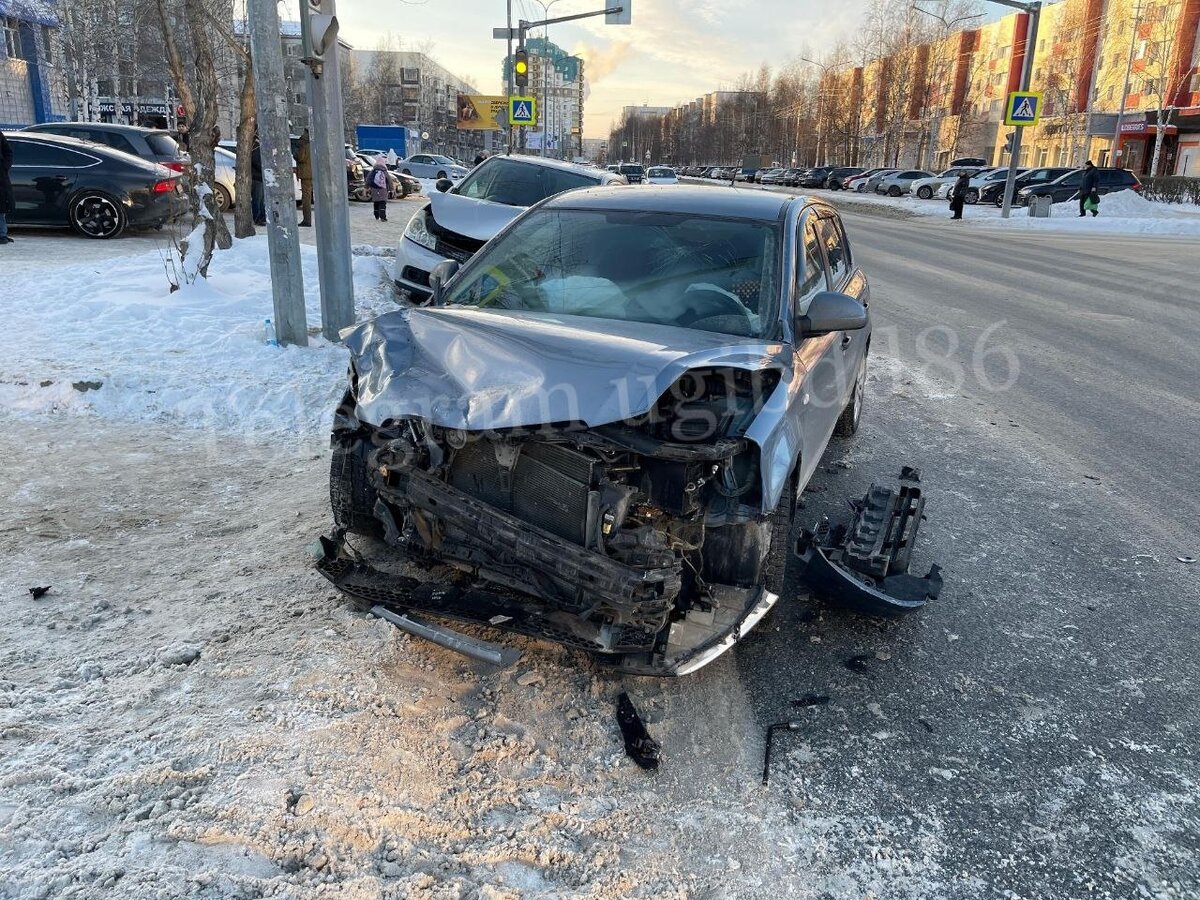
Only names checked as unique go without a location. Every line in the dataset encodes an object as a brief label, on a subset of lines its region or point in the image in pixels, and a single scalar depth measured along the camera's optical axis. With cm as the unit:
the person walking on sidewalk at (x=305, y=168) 1625
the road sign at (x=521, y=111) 3041
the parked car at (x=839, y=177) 6078
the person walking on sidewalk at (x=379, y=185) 1973
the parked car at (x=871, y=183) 5306
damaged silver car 300
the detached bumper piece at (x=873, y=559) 371
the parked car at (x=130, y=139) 1567
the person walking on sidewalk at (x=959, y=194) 3180
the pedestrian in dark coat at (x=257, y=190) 1630
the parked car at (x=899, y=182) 5050
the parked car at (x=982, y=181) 4055
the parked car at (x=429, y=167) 4154
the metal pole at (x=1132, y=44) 5146
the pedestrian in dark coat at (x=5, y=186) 1193
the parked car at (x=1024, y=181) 3844
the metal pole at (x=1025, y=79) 2728
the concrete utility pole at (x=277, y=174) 727
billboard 6506
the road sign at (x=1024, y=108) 2791
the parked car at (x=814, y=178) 6253
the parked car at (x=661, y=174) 4858
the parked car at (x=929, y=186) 4712
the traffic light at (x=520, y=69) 3388
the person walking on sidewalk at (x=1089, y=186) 3061
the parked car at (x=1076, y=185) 3578
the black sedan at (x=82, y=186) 1341
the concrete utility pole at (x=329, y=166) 741
